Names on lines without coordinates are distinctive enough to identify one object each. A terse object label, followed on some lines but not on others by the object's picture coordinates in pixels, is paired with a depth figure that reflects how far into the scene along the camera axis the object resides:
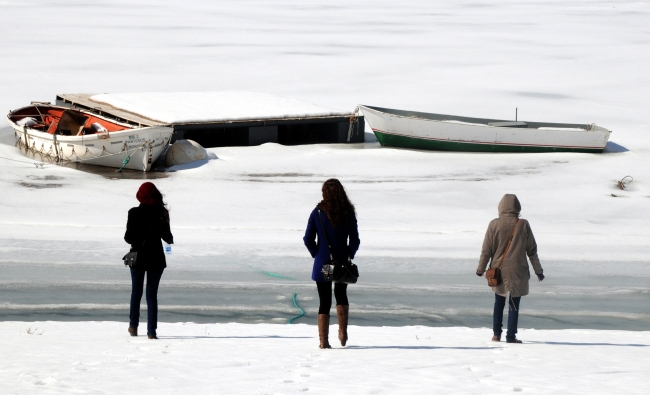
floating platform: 43.31
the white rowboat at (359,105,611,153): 42.87
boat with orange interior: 38.47
